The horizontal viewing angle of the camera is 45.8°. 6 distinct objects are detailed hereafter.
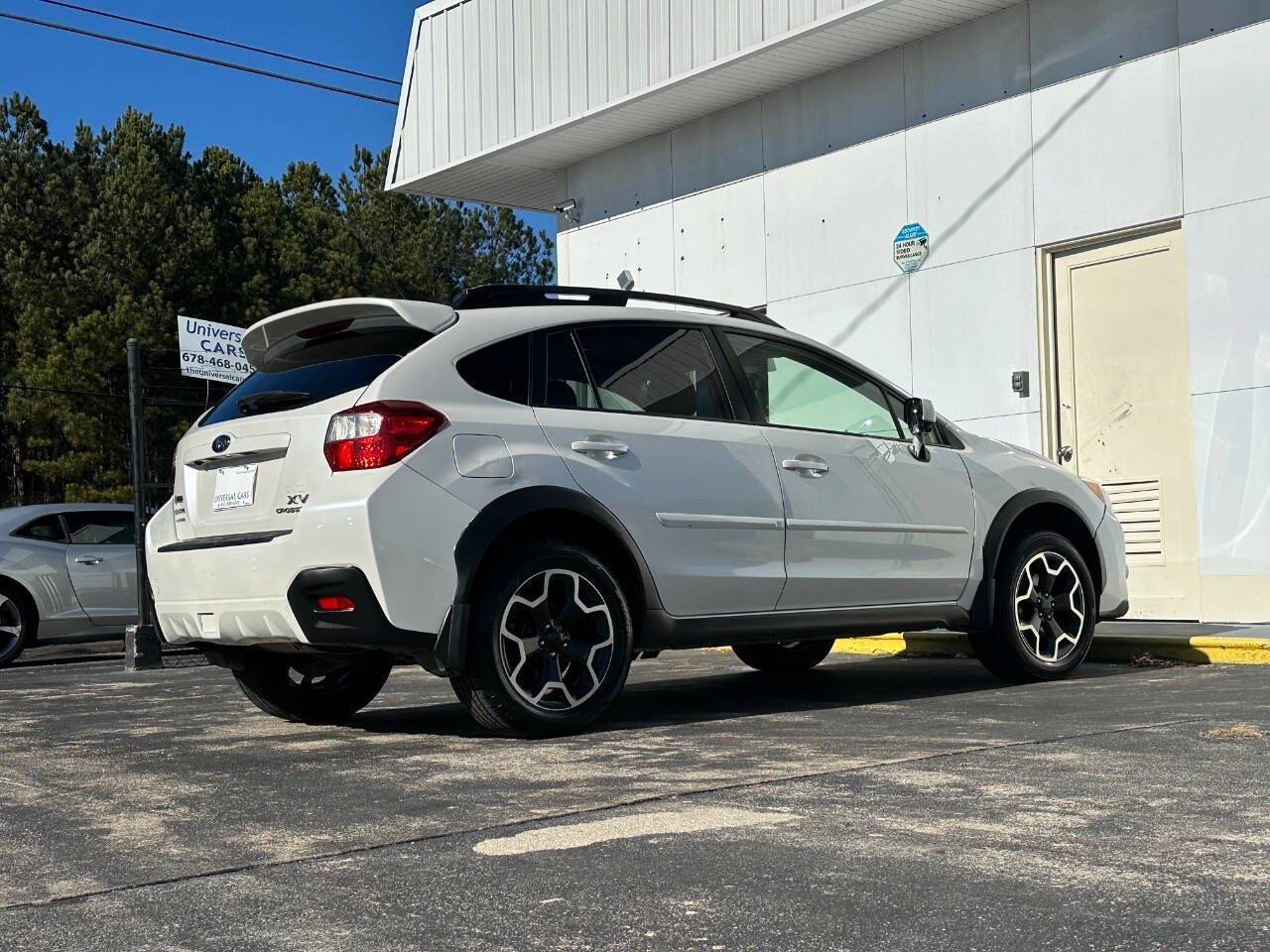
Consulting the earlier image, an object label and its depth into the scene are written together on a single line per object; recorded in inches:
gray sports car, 527.5
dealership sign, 532.7
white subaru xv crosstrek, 212.4
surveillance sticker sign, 477.7
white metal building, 396.5
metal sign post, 458.6
